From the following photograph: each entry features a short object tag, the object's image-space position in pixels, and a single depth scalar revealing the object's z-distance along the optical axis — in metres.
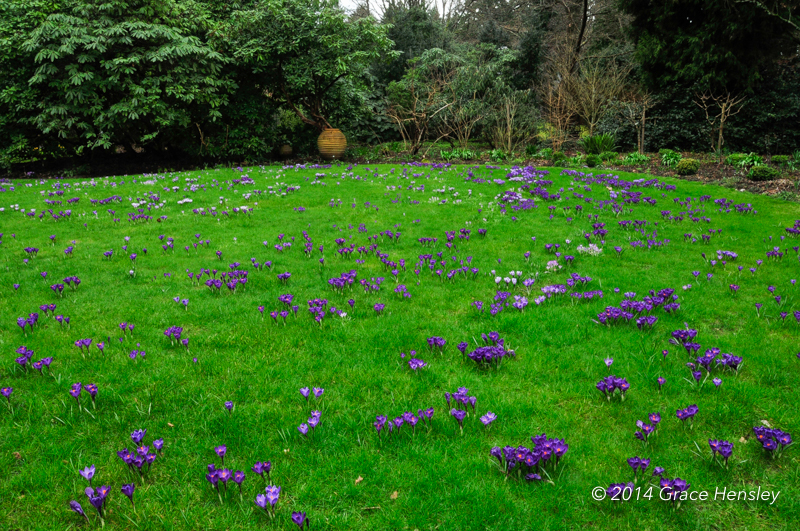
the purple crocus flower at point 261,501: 2.30
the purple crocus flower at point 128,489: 2.35
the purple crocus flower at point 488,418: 2.98
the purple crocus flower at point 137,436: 2.72
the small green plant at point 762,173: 12.42
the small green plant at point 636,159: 16.94
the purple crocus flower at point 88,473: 2.45
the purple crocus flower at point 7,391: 3.16
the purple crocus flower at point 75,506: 2.27
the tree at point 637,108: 19.28
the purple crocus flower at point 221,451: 2.64
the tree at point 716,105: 17.62
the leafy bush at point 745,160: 14.56
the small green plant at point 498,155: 18.78
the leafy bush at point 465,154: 19.62
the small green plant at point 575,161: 16.93
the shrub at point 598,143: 19.20
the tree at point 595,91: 21.53
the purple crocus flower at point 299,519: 2.23
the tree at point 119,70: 14.70
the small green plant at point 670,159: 16.30
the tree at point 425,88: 22.30
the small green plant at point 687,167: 13.98
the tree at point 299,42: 17.88
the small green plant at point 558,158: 16.90
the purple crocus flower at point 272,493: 2.32
